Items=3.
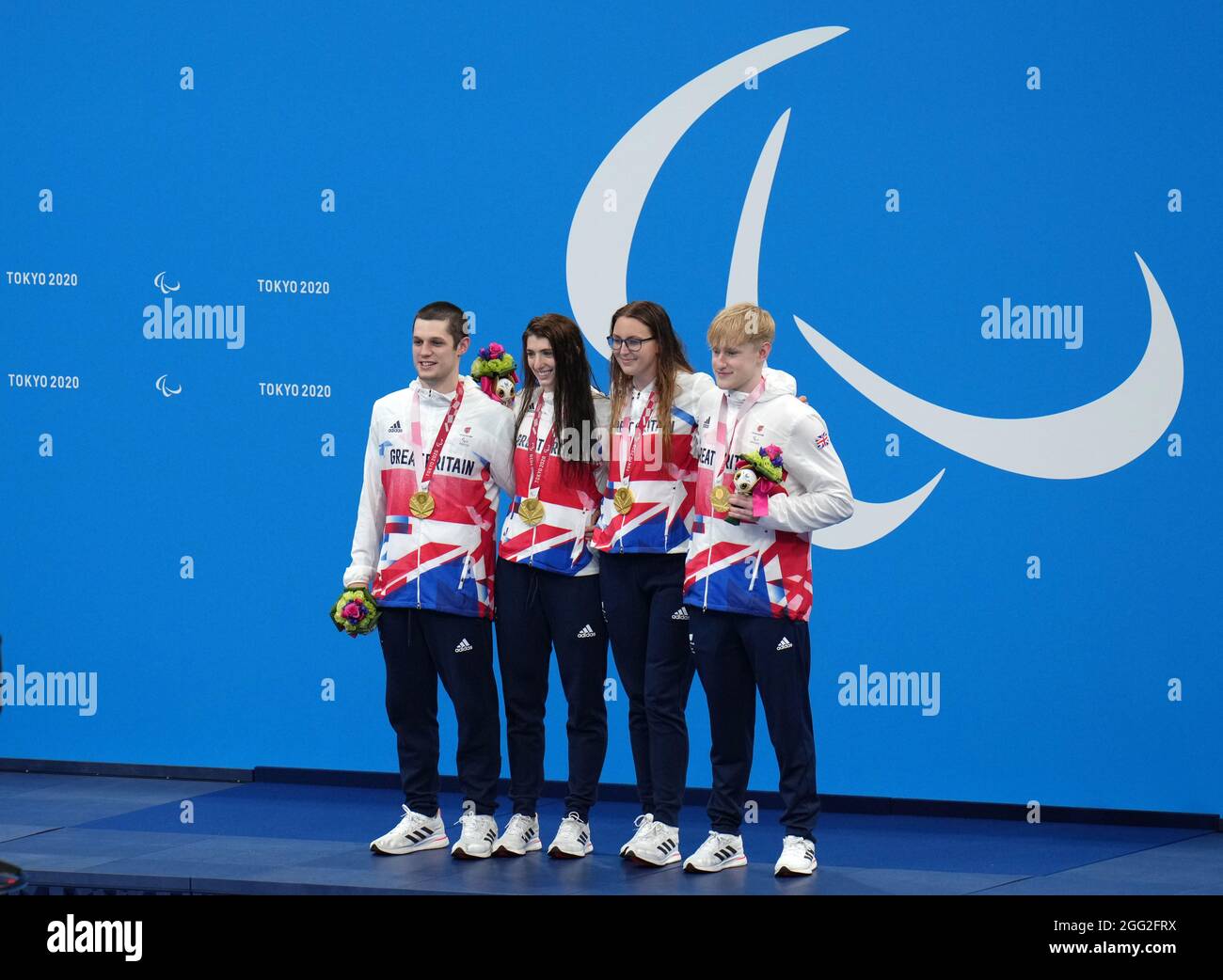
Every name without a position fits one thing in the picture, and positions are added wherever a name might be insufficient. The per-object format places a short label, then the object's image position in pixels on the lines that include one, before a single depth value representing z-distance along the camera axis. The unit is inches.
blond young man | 404.8
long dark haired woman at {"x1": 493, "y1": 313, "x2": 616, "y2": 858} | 429.7
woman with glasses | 419.8
